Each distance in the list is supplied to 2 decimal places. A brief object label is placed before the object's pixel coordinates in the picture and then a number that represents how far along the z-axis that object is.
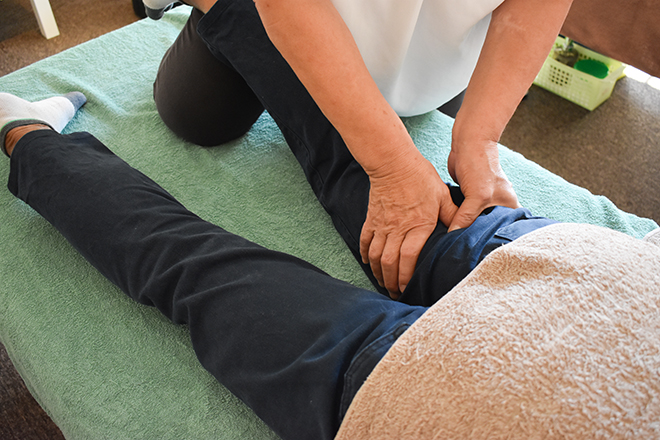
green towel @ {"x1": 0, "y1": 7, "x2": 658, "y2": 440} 0.75
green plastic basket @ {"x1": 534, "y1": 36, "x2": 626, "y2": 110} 1.88
